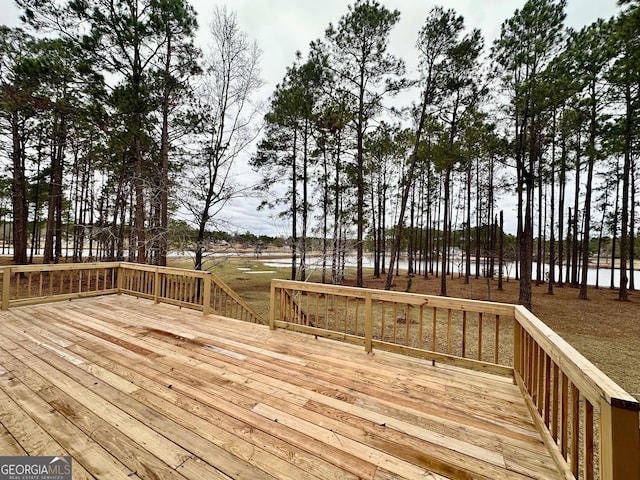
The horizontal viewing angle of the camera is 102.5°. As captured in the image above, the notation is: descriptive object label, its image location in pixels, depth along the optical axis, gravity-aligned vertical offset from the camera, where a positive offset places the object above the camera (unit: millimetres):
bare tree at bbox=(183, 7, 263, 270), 8656 +4276
